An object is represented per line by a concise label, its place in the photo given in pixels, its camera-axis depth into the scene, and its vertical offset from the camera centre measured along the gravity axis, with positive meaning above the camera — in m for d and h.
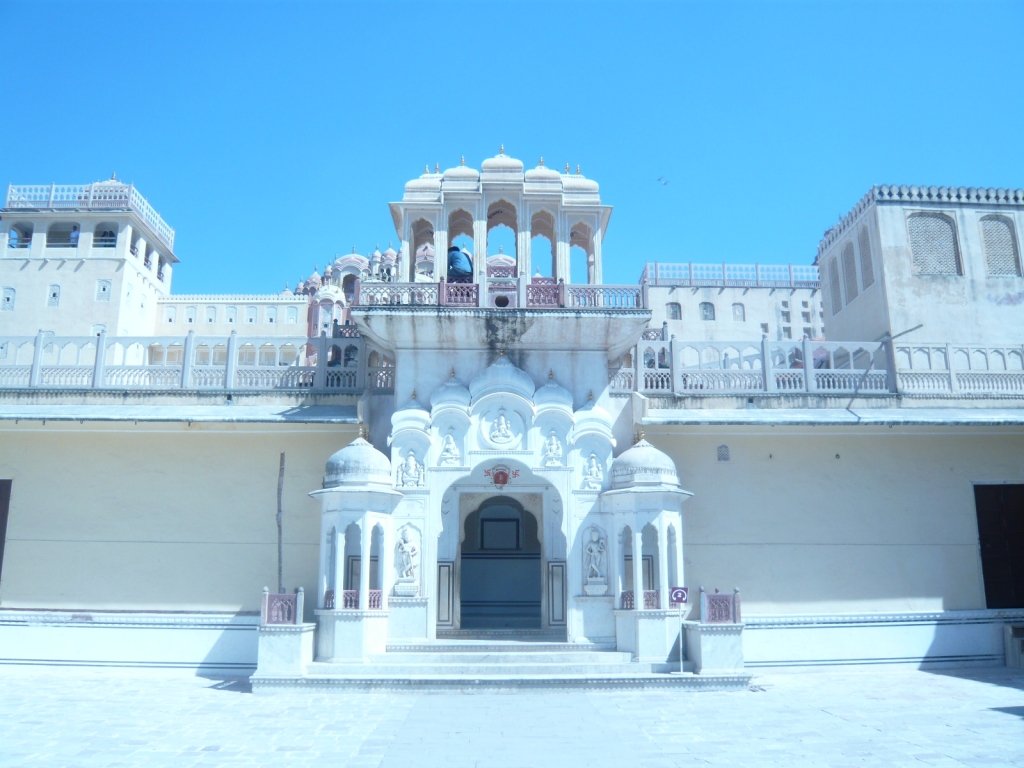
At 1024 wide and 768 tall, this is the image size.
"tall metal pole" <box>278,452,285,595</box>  13.88 +0.24
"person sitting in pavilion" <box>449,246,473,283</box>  15.18 +5.65
